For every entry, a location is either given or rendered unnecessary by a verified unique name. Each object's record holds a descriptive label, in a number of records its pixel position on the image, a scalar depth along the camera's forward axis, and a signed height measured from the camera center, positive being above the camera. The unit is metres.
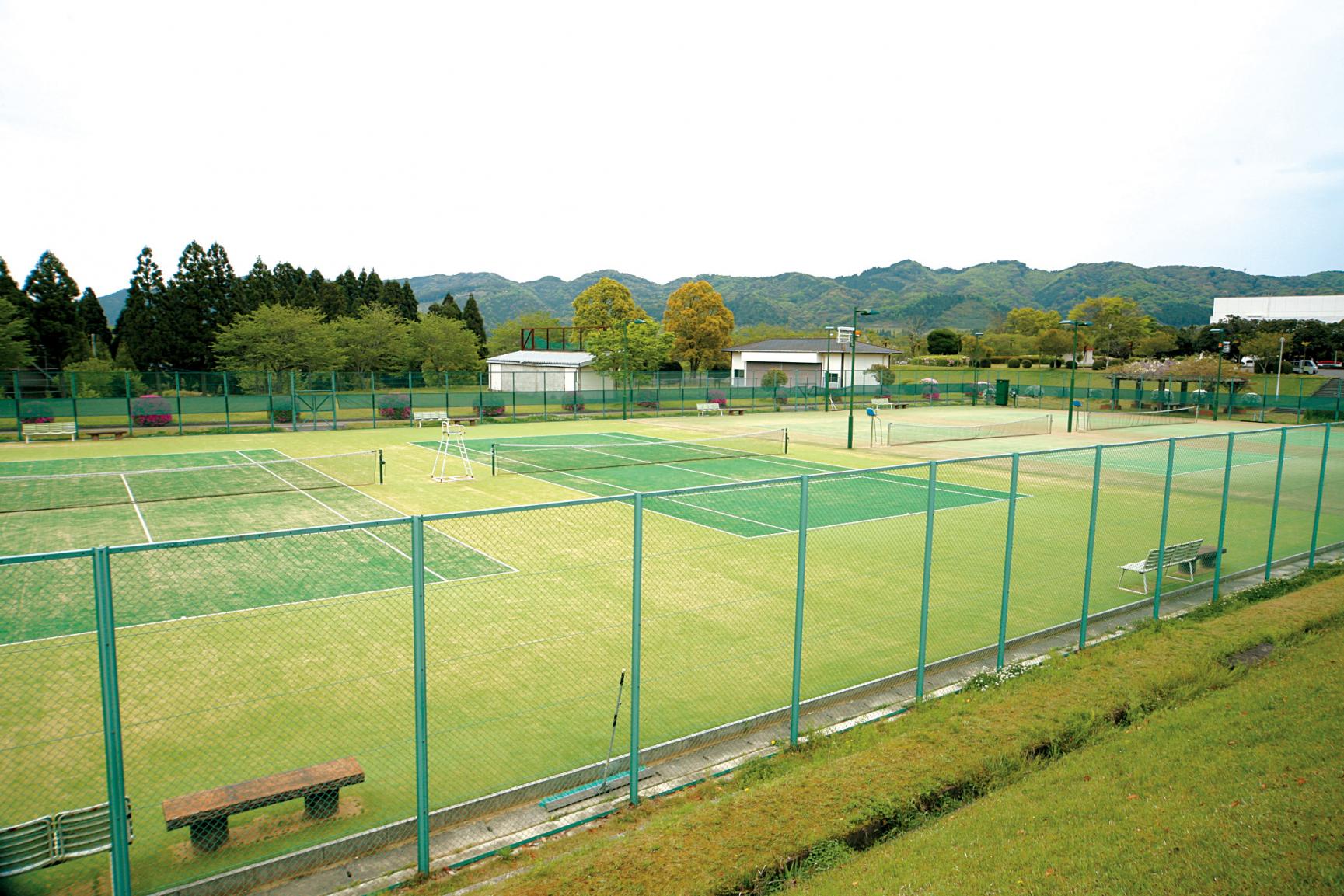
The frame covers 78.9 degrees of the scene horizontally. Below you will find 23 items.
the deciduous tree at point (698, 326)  85.12 +2.17
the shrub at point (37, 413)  34.12 -3.46
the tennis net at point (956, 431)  39.50 -4.03
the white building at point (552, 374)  62.34 -2.35
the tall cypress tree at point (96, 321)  75.38 +0.98
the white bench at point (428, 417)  40.97 -3.88
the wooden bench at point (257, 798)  5.69 -3.34
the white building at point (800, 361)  74.50 -1.09
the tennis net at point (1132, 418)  47.59 -3.78
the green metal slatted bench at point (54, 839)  5.04 -3.18
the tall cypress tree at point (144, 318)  66.10 +1.22
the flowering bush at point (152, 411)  37.06 -3.55
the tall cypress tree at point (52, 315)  63.59 +1.26
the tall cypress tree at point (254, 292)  67.31 +3.62
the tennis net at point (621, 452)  27.69 -4.09
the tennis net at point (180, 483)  20.44 -4.21
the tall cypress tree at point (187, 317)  66.00 +1.34
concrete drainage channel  5.59 -3.71
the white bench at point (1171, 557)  12.09 -2.98
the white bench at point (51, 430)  32.81 -4.02
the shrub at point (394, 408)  43.22 -3.63
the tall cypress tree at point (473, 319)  89.94 +2.43
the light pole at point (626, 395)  45.91 -2.93
